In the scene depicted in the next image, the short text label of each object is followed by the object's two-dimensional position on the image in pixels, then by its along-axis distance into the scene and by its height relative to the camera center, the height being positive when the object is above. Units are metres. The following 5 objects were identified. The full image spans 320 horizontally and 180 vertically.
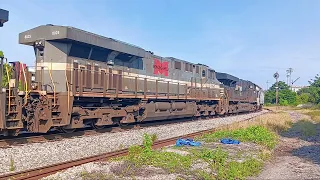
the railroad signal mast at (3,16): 7.06 +2.12
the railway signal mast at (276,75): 50.60 +4.30
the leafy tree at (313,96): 44.02 +0.36
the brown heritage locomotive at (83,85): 8.17 +0.40
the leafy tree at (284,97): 57.54 +0.03
